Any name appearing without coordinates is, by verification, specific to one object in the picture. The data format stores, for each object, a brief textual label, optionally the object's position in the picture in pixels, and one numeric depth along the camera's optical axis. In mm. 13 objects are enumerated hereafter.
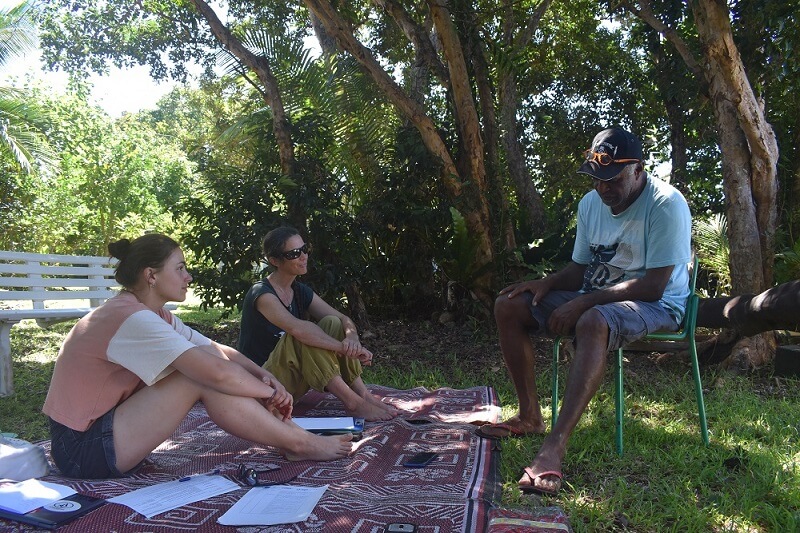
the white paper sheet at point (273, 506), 2658
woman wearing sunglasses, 4344
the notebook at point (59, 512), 2574
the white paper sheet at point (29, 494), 2664
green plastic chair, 3578
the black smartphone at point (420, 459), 3492
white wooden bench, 5754
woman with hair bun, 3033
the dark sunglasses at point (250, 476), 3135
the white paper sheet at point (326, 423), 4031
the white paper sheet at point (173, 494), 2768
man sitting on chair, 3328
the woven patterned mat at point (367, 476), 2670
